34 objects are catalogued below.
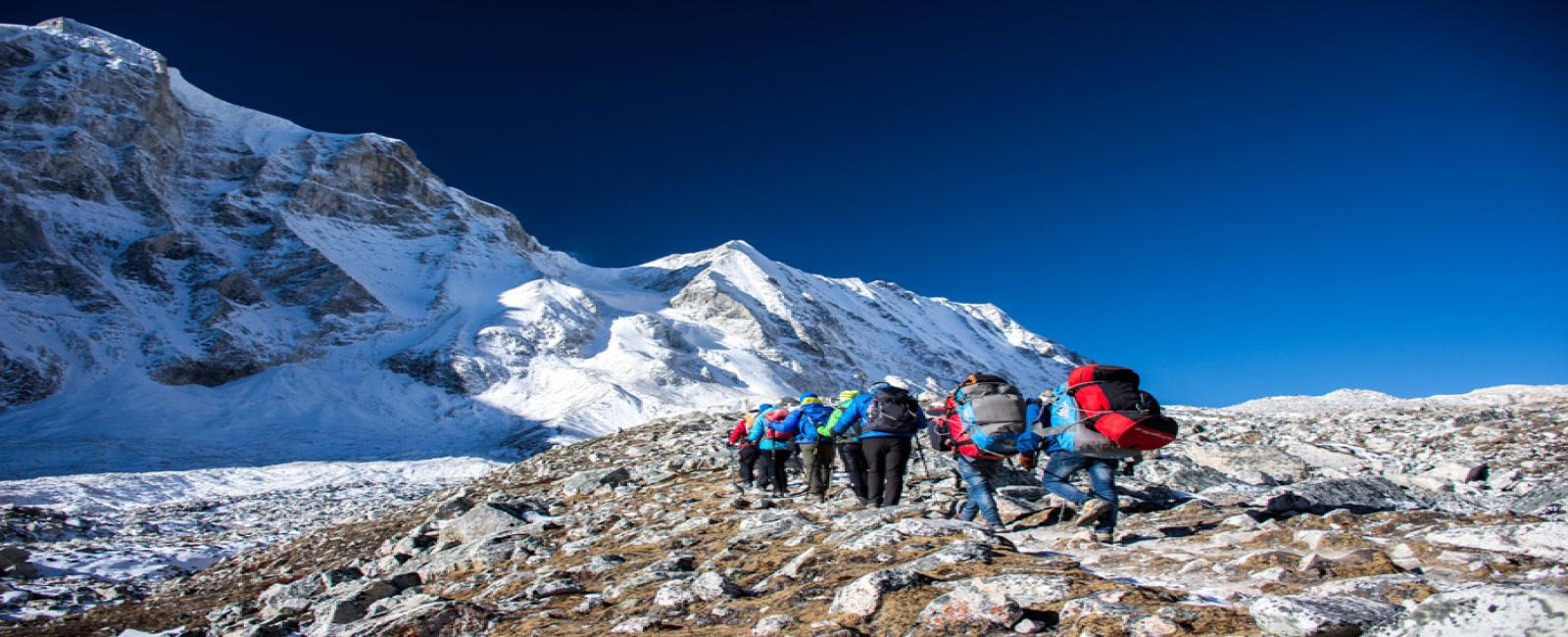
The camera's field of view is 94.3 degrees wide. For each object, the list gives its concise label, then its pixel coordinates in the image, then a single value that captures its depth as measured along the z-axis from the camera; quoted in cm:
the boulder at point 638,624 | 471
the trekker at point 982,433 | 729
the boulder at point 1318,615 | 290
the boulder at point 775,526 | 763
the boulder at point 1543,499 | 698
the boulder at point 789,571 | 550
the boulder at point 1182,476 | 1049
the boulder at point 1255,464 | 1133
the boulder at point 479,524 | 1056
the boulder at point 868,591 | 432
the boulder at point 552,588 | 593
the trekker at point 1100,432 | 632
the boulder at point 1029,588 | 396
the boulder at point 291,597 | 817
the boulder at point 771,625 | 423
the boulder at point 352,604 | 670
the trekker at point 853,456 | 1009
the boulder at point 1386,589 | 349
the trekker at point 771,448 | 1205
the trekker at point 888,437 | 899
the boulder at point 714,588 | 521
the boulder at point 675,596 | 512
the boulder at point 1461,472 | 1021
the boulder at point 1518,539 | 418
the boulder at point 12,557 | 1312
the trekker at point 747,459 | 1289
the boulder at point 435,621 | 506
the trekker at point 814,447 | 1114
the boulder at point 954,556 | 503
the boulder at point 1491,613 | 241
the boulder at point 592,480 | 1456
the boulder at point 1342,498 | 711
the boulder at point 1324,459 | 1278
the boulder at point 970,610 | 379
